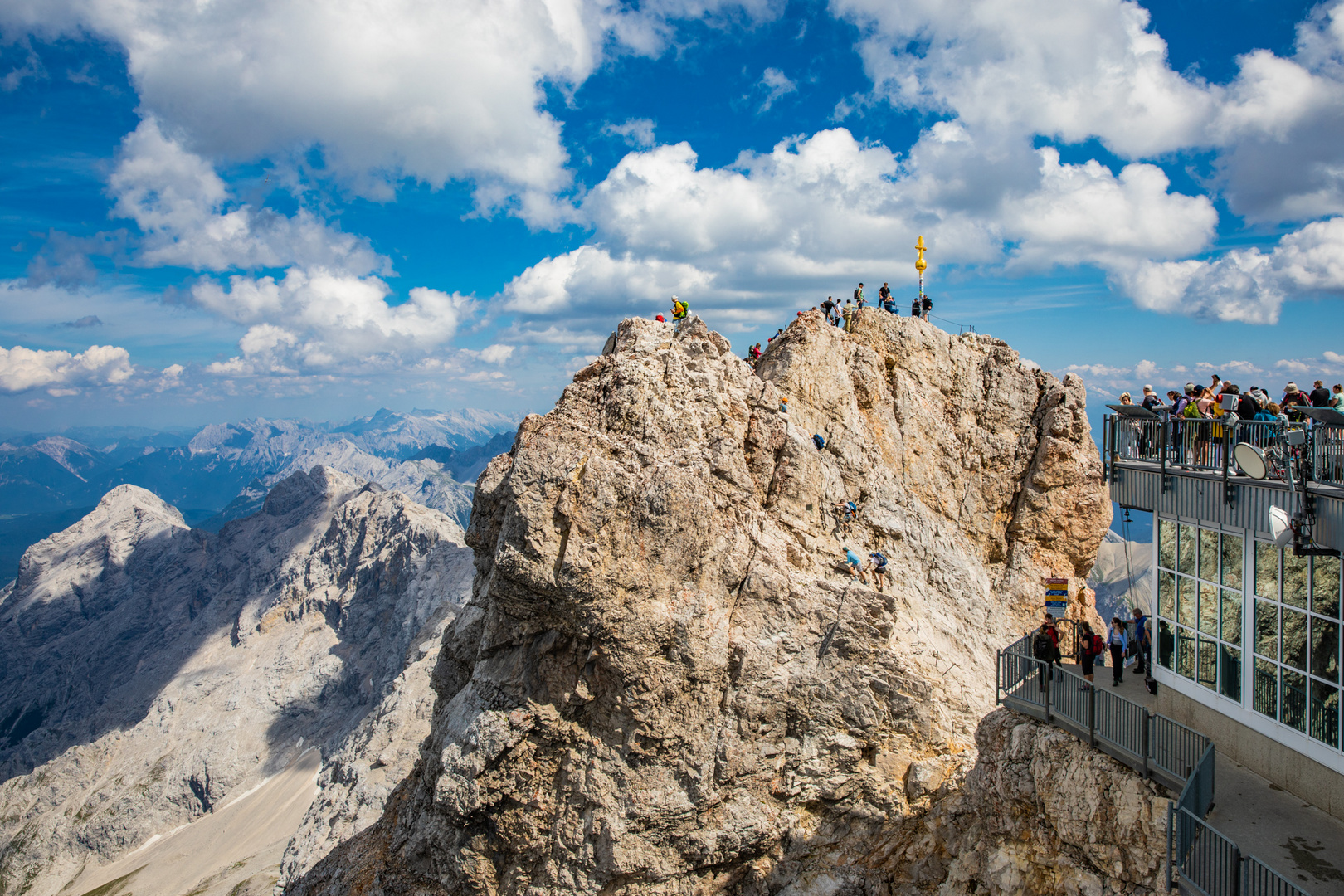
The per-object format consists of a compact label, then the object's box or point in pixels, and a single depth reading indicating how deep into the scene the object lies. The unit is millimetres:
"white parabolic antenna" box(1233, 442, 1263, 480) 14203
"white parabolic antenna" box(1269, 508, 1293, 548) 13180
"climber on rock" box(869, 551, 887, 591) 30125
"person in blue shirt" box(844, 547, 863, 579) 29641
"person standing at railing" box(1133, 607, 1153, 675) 18750
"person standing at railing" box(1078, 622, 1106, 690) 19281
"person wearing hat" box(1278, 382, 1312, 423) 17344
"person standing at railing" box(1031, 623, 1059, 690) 18734
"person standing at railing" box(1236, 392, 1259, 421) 16969
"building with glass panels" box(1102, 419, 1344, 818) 13148
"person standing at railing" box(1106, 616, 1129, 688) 18609
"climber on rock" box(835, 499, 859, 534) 31625
